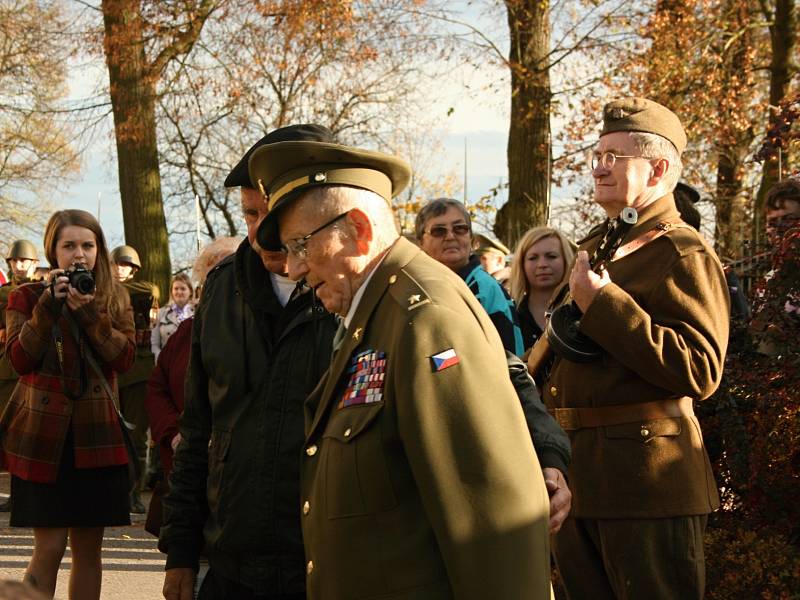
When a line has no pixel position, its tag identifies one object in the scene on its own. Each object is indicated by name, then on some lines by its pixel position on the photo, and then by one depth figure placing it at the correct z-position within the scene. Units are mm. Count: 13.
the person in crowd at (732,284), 5078
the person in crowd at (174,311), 11016
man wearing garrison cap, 3783
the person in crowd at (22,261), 12425
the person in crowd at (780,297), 5121
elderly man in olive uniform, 2252
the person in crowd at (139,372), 9602
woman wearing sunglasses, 6023
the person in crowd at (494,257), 9734
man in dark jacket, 3176
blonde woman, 6562
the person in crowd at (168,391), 5043
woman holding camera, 5242
